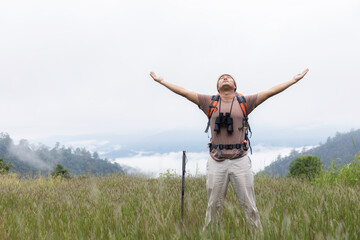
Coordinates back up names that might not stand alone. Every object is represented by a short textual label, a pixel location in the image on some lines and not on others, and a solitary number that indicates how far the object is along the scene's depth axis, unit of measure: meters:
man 4.21
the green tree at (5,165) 17.30
